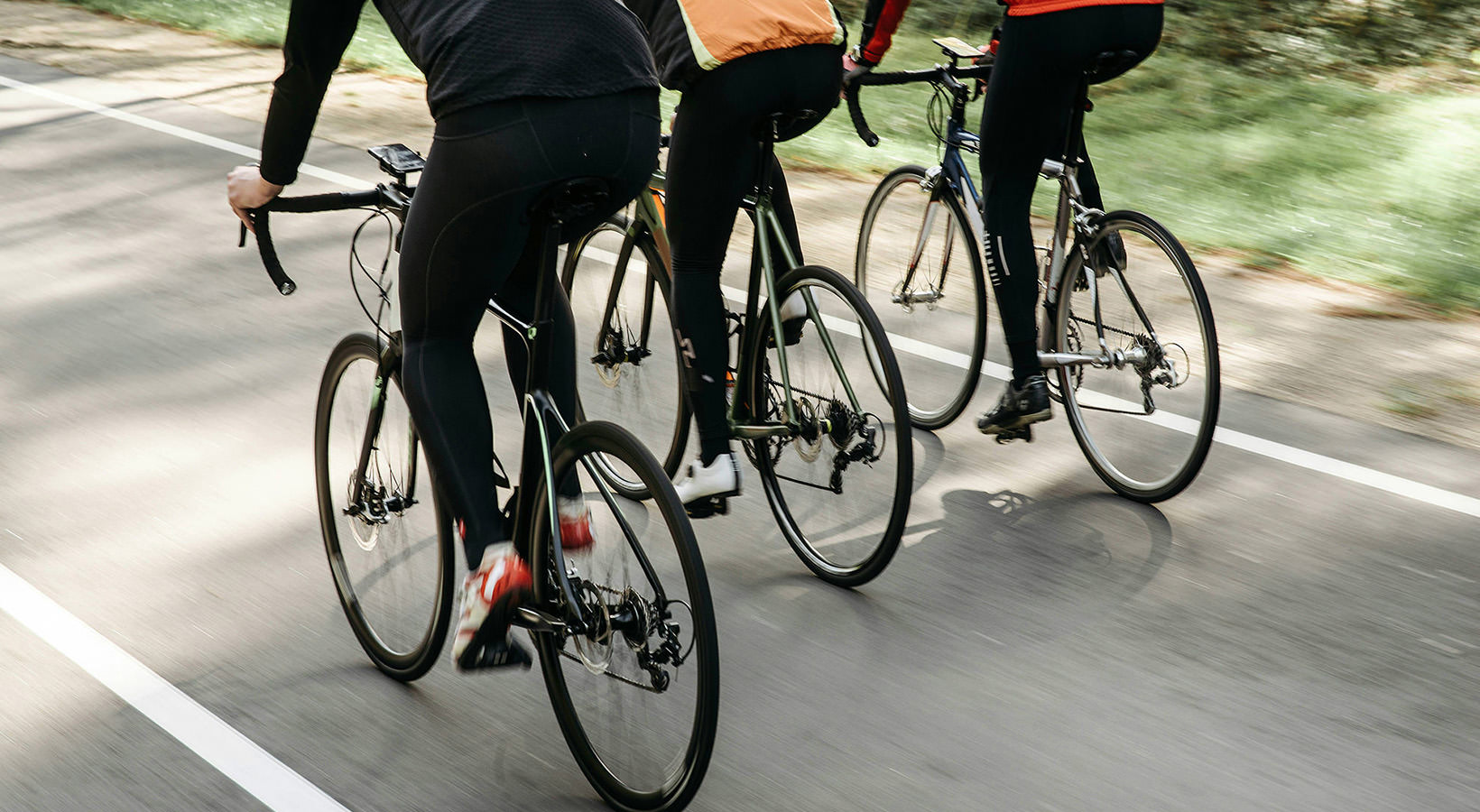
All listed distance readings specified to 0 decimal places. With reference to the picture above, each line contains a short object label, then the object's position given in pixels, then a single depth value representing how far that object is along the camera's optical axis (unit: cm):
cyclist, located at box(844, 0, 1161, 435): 418
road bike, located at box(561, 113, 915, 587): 386
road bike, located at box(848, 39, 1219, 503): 441
